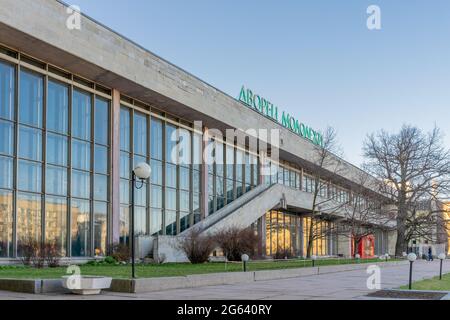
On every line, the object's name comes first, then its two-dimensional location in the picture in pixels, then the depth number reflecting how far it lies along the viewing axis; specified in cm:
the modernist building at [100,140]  2636
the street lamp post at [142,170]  1684
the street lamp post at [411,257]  1869
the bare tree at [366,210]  4836
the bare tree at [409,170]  5191
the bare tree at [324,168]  4688
